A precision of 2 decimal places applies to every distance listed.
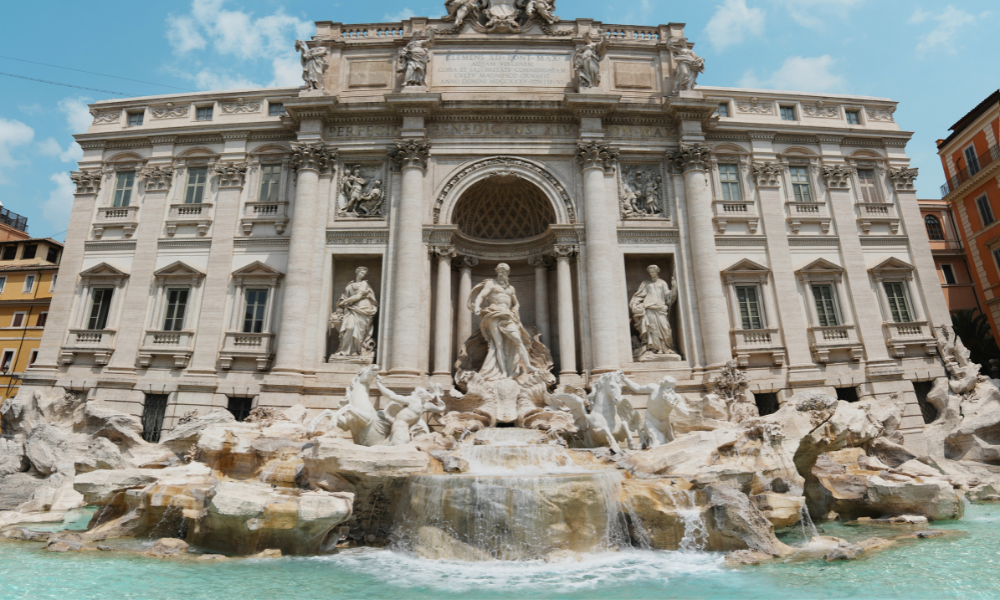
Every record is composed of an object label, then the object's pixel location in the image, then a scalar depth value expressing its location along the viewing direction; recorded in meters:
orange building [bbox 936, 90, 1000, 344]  25.84
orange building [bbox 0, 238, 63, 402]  27.72
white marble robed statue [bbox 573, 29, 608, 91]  20.23
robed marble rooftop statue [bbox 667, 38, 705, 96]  20.59
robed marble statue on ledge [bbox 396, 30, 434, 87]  20.11
